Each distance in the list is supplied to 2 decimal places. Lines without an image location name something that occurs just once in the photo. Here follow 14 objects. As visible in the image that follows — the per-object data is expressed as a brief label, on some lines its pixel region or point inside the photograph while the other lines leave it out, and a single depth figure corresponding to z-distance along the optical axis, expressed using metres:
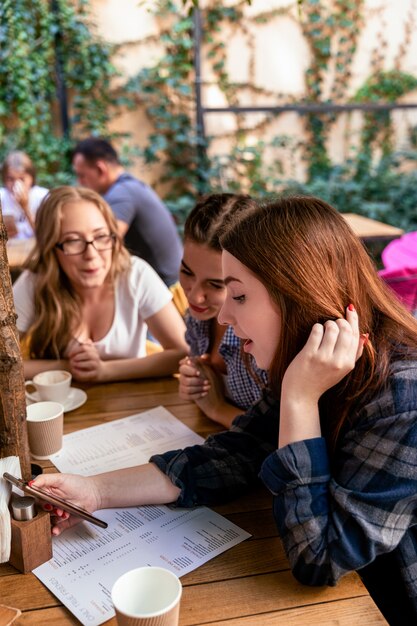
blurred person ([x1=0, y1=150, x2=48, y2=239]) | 4.30
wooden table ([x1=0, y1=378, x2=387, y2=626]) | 0.87
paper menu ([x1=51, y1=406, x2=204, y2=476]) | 1.32
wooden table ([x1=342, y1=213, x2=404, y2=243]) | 3.74
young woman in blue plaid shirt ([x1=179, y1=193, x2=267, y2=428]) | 1.49
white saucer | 1.60
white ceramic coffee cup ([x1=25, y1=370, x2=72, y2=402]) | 1.57
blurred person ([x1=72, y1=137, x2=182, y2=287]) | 3.54
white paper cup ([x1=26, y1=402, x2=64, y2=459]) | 1.32
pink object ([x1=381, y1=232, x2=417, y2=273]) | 2.67
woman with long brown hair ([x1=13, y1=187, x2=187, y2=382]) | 1.87
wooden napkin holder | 0.95
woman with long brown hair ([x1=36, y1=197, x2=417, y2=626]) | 0.92
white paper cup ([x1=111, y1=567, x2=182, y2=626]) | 0.78
